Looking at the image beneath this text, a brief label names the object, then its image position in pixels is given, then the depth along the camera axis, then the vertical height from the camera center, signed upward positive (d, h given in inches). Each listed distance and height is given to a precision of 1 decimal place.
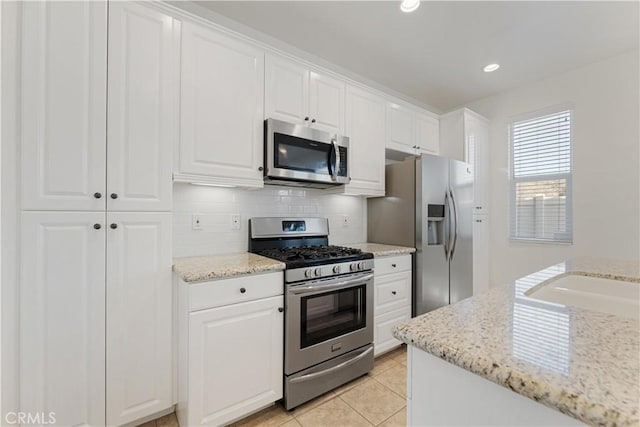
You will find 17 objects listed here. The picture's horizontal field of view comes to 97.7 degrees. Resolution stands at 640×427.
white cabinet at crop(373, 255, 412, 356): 90.4 -27.8
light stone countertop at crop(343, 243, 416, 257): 90.7 -12.3
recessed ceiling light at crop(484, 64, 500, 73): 108.9 +58.3
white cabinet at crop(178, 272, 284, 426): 57.8 -30.3
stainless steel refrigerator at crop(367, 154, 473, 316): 101.6 -3.0
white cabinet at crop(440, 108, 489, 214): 124.0 +32.6
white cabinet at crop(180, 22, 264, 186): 67.8 +27.3
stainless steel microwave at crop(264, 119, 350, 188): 79.0 +17.6
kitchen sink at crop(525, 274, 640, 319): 42.1 -13.0
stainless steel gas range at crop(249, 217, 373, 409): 69.0 -26.8
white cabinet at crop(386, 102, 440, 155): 112.7 +36.0
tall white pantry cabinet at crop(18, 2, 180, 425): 51.9 +0.6
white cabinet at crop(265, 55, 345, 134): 81.0 +36.8
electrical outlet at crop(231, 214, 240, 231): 86.0 -2.9
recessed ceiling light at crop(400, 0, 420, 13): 75.9 +57.7
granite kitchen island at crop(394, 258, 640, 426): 17.2 -10.8
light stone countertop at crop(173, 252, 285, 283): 58.1 -12.4
